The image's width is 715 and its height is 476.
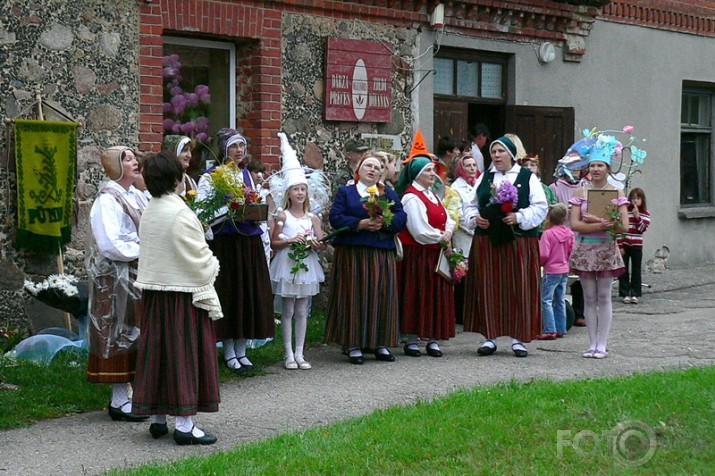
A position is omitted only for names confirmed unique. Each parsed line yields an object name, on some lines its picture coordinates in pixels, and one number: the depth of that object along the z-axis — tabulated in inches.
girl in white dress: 369.1
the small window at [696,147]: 728.3
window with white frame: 446.9
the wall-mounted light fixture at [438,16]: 521.7
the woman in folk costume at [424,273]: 390.9
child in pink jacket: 436.5
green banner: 382.6
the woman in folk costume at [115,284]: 287.0
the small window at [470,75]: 552.7
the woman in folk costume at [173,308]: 266.4
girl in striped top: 543.5
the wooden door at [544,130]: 575.2
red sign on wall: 483.2
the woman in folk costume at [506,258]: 385.1
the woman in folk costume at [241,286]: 353.1
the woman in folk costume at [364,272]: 376.2
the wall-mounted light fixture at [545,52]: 591.8
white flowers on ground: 352.2
